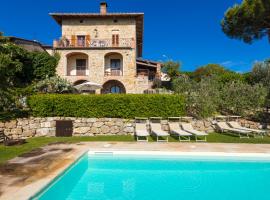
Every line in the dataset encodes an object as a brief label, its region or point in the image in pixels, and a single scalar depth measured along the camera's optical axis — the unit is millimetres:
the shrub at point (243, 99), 10278
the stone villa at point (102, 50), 16307
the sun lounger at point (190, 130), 7488
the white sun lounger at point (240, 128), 8127
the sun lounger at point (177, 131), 7585
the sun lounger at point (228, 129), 8044
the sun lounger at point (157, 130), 7604
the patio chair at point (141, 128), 7570
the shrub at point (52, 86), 11659
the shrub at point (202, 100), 9855
